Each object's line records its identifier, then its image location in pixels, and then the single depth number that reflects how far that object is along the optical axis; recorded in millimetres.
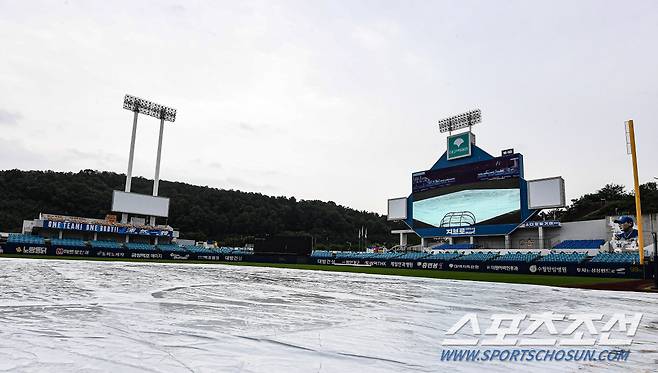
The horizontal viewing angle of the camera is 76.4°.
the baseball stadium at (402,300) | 5285
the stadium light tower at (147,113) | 68500
